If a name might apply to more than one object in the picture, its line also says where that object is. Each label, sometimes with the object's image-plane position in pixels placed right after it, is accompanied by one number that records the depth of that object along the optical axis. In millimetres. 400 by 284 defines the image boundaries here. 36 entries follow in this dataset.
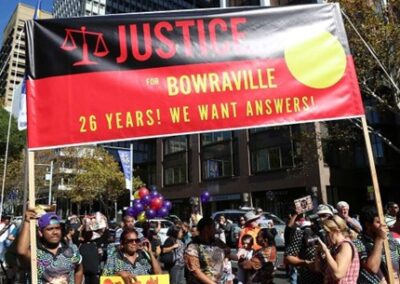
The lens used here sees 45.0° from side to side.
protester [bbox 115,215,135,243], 8376
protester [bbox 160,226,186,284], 9141
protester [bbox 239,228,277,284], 6099
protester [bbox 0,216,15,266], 10871
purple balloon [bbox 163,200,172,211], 22600
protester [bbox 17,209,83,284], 3900
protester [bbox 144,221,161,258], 9048
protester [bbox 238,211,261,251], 7316
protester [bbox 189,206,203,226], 16130
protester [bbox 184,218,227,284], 4258
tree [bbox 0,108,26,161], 33125
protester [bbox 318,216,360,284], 3758
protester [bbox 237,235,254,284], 6577
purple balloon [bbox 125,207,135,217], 20781
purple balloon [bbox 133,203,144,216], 20850
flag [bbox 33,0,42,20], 4633
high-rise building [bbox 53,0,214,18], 103562
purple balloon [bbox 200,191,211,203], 33500
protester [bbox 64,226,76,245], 7503
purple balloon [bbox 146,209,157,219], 20523
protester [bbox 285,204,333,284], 4668
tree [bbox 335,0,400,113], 17875
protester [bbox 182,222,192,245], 11552
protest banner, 4289
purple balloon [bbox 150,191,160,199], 22234
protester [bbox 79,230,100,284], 7324
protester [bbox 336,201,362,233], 6509
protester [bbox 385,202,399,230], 7217
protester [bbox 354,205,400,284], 3898
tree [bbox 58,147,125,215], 47969
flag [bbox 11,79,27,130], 5604
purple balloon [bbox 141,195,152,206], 21750
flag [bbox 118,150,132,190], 27503
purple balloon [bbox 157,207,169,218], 21750
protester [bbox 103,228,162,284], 4441
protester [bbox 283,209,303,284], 6694
